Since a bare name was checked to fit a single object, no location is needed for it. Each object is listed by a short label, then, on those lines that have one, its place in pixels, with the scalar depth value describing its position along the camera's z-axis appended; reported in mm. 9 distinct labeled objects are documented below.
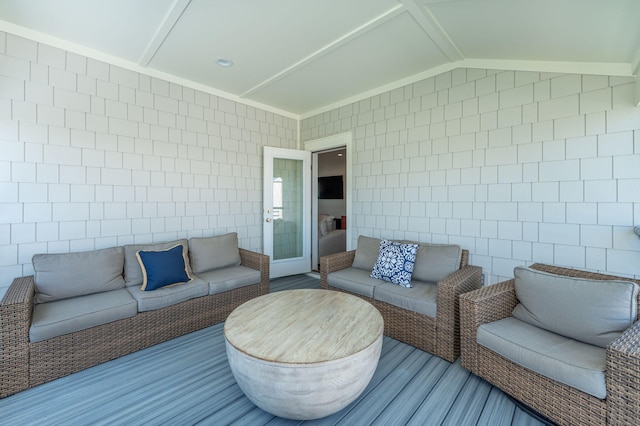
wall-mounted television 7176
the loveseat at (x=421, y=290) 2283
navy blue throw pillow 2666
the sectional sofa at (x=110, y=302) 1927
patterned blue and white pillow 2771
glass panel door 4340
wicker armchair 1315
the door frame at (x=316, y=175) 4098
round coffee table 1453
